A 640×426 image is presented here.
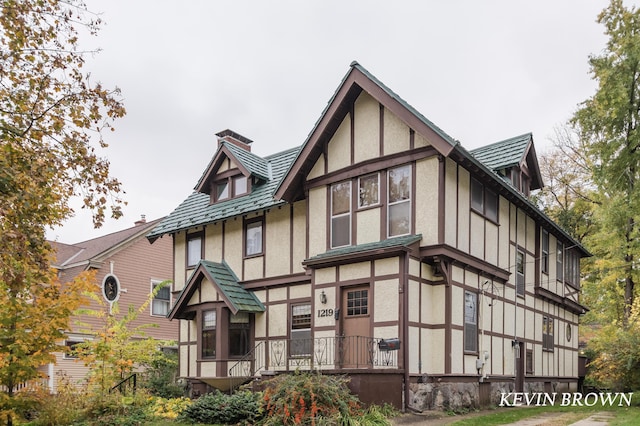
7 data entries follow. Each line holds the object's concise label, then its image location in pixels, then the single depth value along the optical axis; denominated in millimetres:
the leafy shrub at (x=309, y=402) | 12438
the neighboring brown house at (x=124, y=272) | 27922
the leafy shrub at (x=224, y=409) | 13789
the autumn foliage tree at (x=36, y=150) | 9461
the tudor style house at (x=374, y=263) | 16297
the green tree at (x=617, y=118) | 21641
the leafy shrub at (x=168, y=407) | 15212
